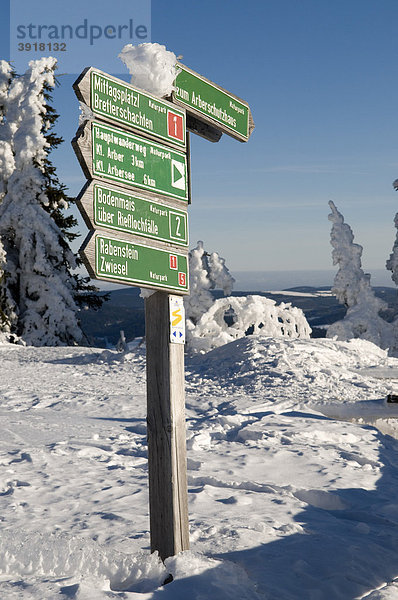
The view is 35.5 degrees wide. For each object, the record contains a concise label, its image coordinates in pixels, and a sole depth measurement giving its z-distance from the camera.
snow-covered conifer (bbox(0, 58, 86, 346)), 24.42
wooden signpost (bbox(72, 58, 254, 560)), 4.11
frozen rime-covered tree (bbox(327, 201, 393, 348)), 28.39
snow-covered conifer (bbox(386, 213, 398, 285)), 27.95
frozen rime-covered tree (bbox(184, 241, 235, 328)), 22.98
